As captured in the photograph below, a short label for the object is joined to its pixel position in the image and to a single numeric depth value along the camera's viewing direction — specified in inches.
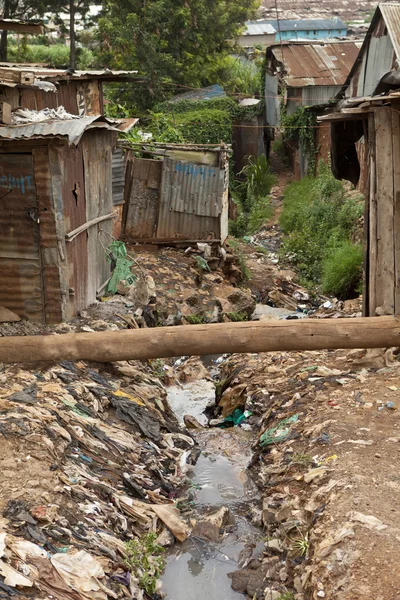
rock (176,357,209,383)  372.2
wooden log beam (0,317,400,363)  242.8
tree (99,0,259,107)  847.7
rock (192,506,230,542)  228.5
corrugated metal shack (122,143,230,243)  496.7
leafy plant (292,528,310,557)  196.5
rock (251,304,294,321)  458.3
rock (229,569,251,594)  203.9
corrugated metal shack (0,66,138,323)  294.7
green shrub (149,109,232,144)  756.5
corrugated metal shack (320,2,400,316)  265.1
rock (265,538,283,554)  210.4
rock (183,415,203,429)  309.6
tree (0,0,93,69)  895.7
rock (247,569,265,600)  197.5
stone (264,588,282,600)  190.2
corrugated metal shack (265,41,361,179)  863.7
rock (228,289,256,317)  460.1
